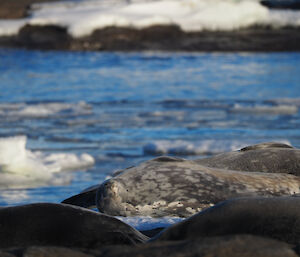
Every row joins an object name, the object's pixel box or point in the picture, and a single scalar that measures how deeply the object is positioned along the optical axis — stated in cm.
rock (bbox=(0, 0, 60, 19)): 7575
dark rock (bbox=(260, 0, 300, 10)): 7444
